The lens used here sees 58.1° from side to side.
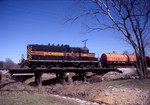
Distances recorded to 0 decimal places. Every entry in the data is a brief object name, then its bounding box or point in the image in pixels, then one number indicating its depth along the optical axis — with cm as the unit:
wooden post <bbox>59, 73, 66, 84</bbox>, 1787
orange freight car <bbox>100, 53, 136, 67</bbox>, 2678
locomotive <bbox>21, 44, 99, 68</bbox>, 1933
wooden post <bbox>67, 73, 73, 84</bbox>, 1814
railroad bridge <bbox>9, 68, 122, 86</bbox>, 1579
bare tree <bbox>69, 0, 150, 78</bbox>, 1323
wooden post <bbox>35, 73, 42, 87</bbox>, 1632
